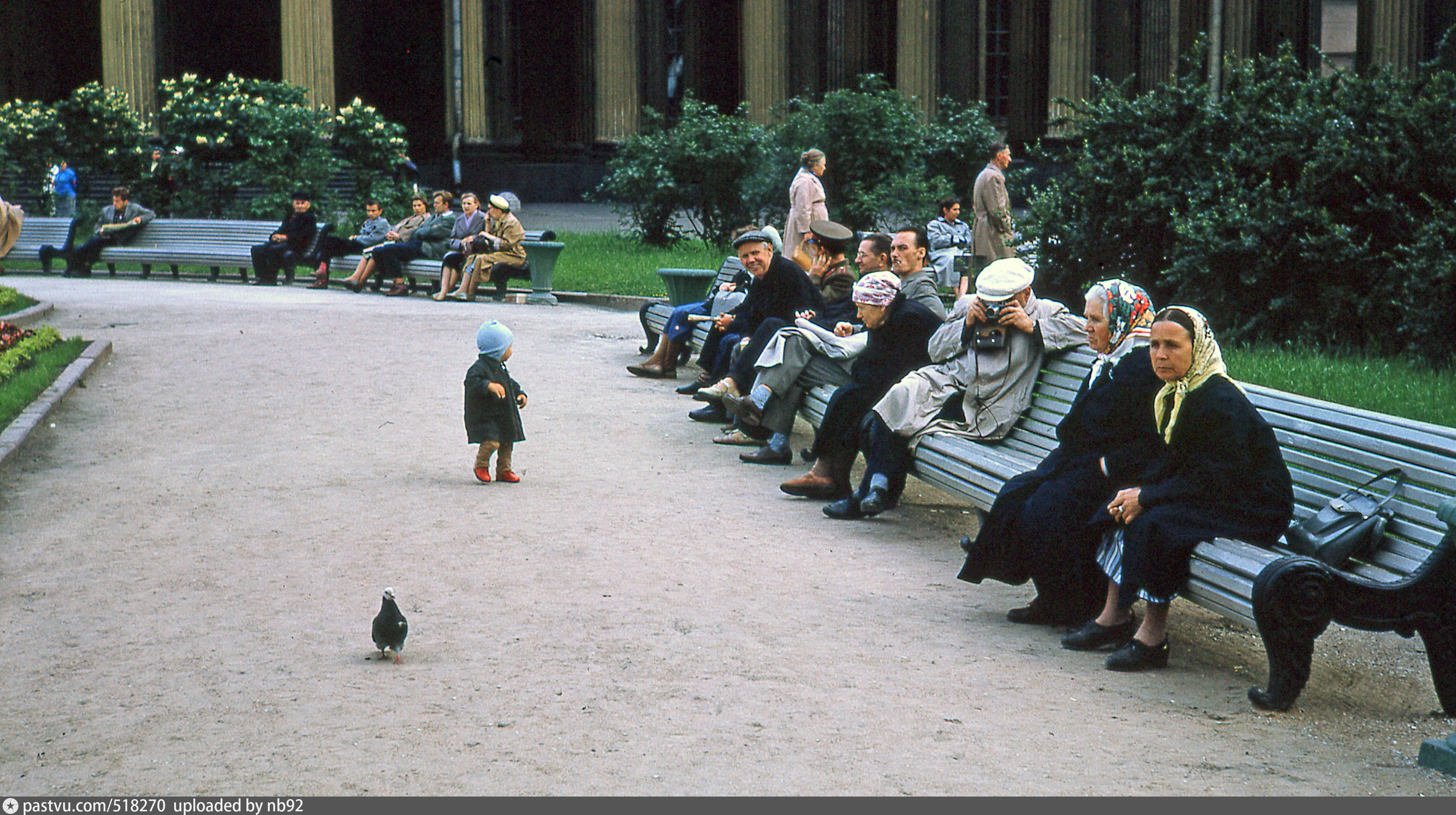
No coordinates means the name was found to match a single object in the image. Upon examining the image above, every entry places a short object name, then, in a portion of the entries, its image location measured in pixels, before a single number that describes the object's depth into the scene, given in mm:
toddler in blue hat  7902
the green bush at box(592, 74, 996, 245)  21047
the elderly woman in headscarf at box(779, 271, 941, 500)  7789
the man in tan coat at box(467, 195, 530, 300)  17984
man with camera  7062
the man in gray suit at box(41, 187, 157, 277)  22094
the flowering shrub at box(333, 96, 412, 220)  25984
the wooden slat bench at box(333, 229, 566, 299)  17562
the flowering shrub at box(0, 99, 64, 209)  25469
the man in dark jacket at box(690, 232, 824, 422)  9469
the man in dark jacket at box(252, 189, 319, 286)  20672
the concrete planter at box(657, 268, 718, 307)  13641
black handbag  4734
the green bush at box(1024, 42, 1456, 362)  10445
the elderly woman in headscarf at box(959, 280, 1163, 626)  5359
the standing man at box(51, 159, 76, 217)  25047
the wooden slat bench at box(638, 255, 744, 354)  11789
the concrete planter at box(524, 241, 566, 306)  17547
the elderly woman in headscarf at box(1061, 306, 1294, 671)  4871
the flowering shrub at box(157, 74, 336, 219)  24547
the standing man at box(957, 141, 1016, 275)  16578
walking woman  15117
